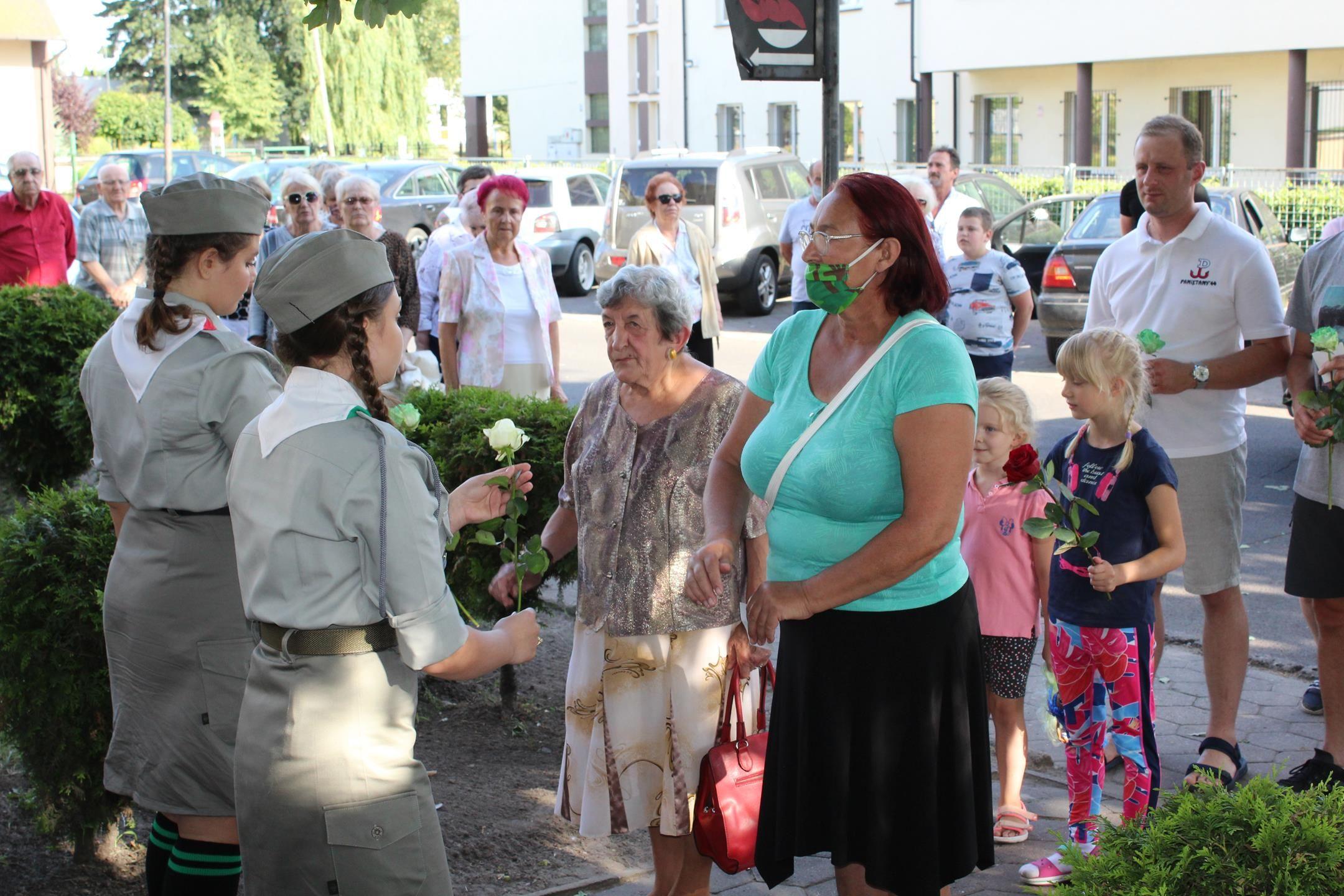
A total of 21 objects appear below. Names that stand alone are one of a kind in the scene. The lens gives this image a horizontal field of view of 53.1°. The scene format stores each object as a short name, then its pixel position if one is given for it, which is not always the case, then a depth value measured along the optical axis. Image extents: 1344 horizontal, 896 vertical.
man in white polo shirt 4.64
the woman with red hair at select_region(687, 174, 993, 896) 2.93
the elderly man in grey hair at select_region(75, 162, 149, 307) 11.91
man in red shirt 11.09
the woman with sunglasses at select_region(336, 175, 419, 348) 7.98
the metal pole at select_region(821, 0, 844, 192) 5.52
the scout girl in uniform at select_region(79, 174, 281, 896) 3.14
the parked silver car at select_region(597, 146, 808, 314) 17.86
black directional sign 5.46
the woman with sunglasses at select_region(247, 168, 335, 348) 7.93
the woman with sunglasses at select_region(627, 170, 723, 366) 9.70
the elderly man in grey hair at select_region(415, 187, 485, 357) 8.41
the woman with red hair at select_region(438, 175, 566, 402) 7.30
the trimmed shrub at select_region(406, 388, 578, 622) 4.91
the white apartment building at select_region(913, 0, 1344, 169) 27.23
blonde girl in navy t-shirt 3.97
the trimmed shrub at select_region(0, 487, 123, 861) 3.91
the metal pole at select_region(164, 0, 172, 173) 28.27
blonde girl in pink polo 4.34
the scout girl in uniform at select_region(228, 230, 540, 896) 2.52
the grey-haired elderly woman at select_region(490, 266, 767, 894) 3.78
